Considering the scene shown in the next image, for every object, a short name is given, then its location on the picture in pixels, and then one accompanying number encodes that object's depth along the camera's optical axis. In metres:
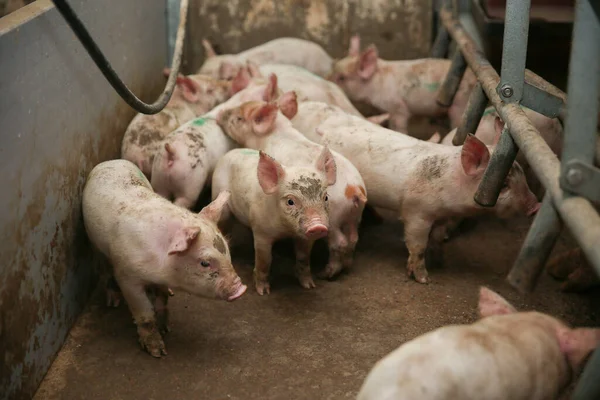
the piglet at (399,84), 5.65
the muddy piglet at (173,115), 4.59
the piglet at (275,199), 3.62
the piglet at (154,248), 3.25
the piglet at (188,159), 4.35
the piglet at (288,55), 6.43
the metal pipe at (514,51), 3.36
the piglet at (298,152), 4.01
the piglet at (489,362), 2.14
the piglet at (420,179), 3.87
